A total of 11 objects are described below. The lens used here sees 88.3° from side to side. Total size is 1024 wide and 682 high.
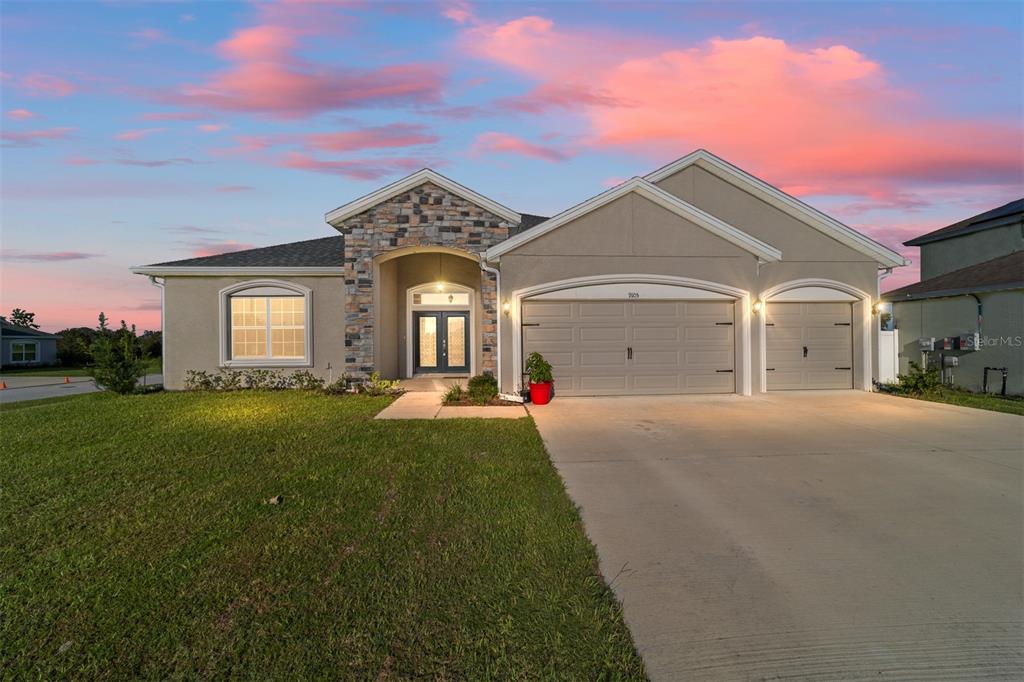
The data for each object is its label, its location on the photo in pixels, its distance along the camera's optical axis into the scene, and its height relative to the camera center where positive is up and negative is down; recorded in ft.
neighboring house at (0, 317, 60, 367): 109.09 -0.67
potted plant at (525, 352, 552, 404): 37.35 -2.99
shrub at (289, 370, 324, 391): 46.24 -3.51
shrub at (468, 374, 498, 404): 37.63 -3.56
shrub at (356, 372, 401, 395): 43.06 -3.81
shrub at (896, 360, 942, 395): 40.81 -3.43
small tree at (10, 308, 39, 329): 155.94 +7.75
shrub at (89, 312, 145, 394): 43.42 -1.65
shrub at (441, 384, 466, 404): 37.50 -4.02
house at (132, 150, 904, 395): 39.78 +4.04
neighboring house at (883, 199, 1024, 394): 41.27 +2.83
